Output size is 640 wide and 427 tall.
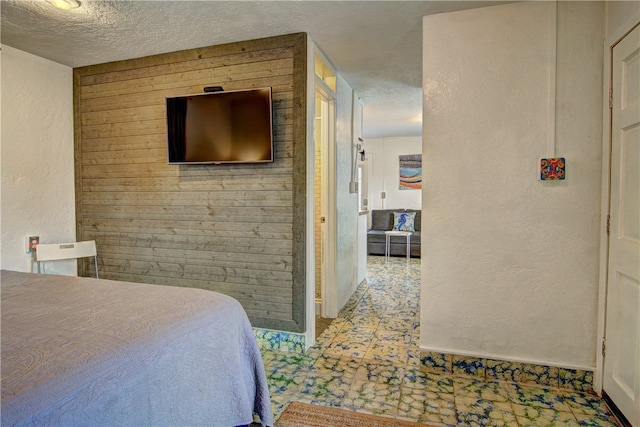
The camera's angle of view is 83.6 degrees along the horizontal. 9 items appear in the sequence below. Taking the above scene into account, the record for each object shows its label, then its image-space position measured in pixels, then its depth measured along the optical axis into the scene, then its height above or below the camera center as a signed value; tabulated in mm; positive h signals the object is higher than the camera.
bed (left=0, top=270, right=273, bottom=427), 933 -481
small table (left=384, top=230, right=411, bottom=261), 6430 -703
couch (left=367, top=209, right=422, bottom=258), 6676 -664
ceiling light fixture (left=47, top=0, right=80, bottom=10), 2146 +1197
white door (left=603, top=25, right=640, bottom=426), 1791 -195
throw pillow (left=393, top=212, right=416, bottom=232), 6934 -371
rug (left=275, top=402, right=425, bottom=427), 1873 -1163
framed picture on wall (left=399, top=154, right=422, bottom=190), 7484 +651
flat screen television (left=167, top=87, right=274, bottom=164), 2638 +569
